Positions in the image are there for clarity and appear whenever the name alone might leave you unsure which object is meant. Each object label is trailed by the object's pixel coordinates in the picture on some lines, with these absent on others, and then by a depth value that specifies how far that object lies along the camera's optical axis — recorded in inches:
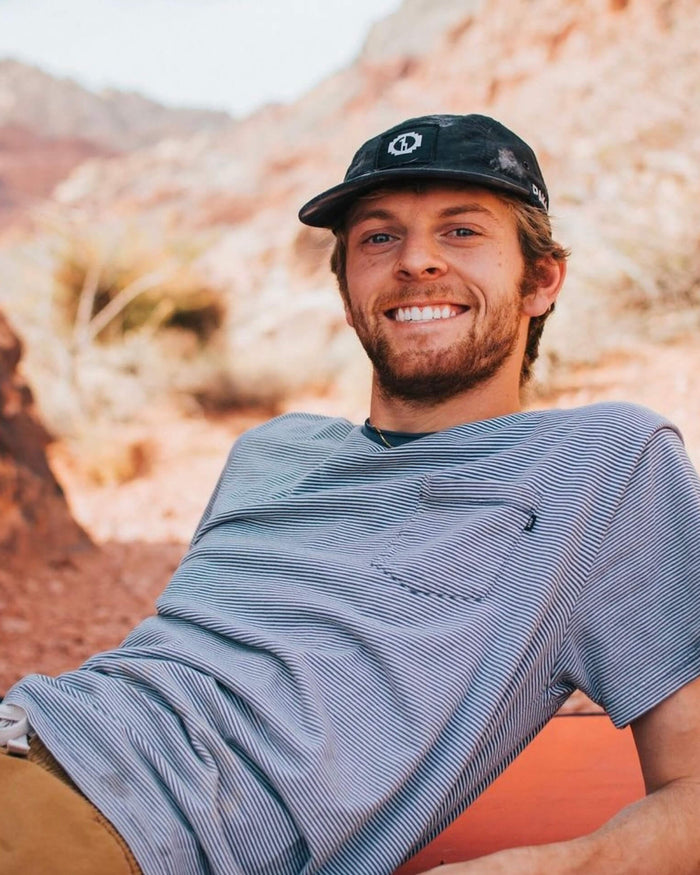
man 48.1
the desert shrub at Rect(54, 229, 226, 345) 432.8
